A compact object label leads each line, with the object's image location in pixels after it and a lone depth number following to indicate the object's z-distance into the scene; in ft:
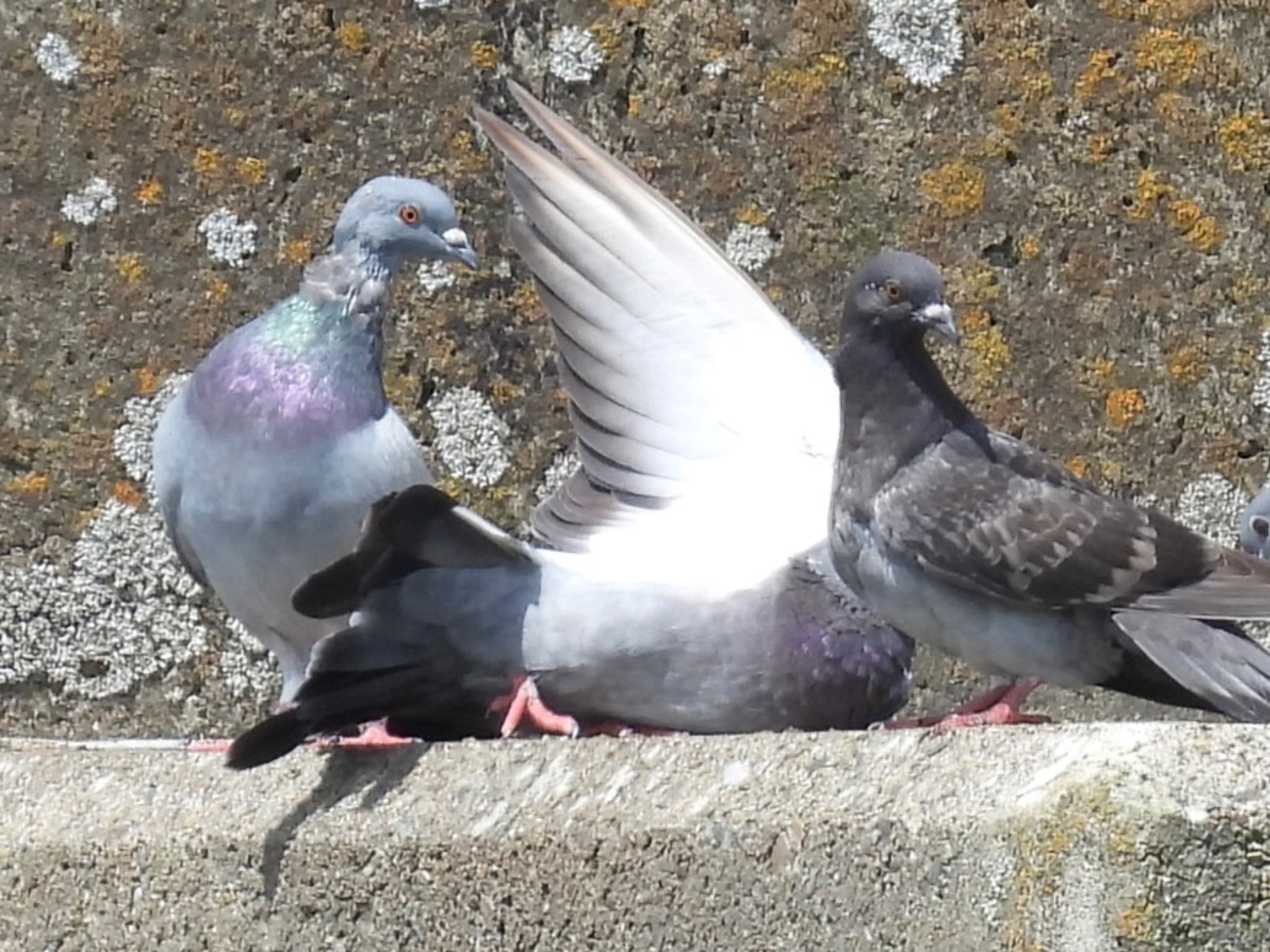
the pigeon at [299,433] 24.52
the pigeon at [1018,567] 21.66
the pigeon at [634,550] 21.86
